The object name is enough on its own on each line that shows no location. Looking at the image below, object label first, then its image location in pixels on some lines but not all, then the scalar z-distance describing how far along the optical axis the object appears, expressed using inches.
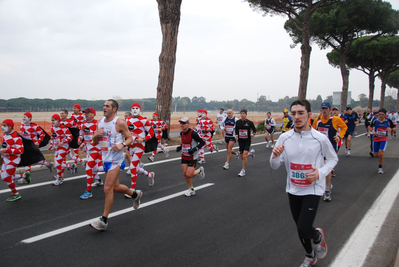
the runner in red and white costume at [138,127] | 293.6
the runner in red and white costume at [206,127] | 484.4
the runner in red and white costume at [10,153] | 249.3
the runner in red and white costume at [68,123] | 336.6
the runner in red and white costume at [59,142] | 301.6
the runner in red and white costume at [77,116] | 393.7
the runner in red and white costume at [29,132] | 303.3
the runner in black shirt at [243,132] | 367.2
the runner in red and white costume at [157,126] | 450.0
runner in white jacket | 134.1
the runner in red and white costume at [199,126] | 442.9
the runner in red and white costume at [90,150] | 261.3
